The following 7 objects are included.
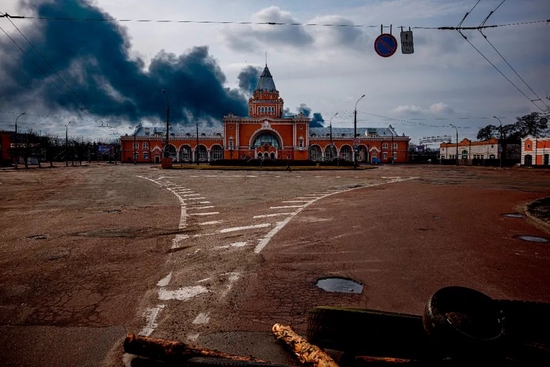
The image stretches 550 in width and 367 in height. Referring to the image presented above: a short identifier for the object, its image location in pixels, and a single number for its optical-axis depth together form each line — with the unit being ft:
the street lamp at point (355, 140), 160.56
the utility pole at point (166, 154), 168.55
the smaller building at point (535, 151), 228.02
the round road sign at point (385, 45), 46.55
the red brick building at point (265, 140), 303.68
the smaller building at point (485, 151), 264.54
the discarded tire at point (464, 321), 8.64
